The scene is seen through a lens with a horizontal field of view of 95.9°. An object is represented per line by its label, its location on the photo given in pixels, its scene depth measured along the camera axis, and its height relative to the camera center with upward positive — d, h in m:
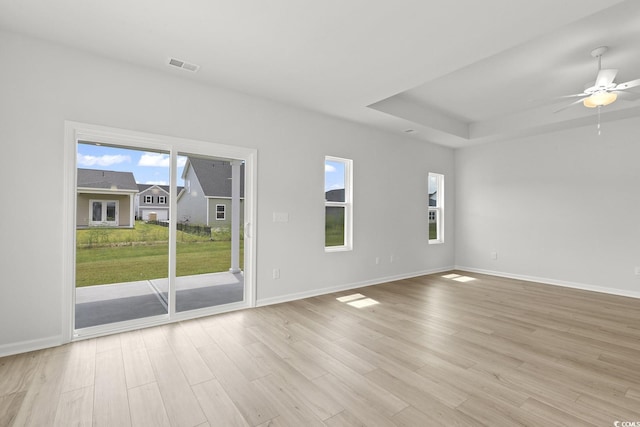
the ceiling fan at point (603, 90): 3.08 +1.40
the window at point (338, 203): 4.80 +0.20
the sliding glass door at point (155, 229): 2.98 -0.16
